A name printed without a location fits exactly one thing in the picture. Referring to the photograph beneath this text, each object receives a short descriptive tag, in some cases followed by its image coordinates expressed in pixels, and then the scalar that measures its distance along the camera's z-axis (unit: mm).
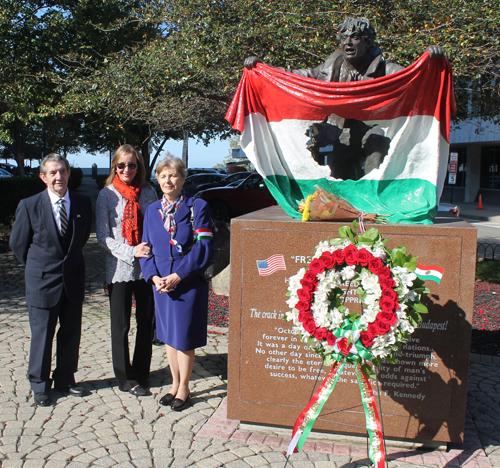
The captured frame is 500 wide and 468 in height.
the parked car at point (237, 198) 17328
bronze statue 4039
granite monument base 3438
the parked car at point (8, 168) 38550
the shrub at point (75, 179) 30167
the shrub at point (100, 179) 28542
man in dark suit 4168
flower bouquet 3604
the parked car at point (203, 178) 29178
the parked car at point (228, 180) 23916
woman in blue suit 3979
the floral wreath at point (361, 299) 2818
